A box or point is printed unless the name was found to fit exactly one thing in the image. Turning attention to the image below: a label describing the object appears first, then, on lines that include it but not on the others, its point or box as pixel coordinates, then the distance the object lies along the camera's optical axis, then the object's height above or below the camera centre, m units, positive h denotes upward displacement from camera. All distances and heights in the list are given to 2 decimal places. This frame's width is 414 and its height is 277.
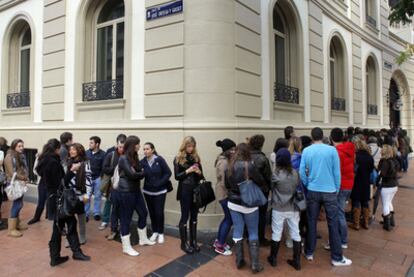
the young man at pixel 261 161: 4.06 -0.20
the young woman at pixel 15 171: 5.25 -0.44
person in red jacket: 4.50 -0.39
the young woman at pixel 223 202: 4.46 -0.85
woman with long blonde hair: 4.54 -0.56
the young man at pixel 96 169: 6.03 -0.45
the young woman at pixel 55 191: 4.13 -0.76
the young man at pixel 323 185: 4.10 -0.54
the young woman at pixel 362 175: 5.47 -0.53
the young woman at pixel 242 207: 3.91 -0.82
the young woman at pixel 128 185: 4.38 -0.58
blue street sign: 5.84 +2.78
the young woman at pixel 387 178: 5.47 -0.58
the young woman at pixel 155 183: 4.73 -0.58
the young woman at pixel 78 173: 4.35 -0.39
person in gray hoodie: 3.91 -0.74
